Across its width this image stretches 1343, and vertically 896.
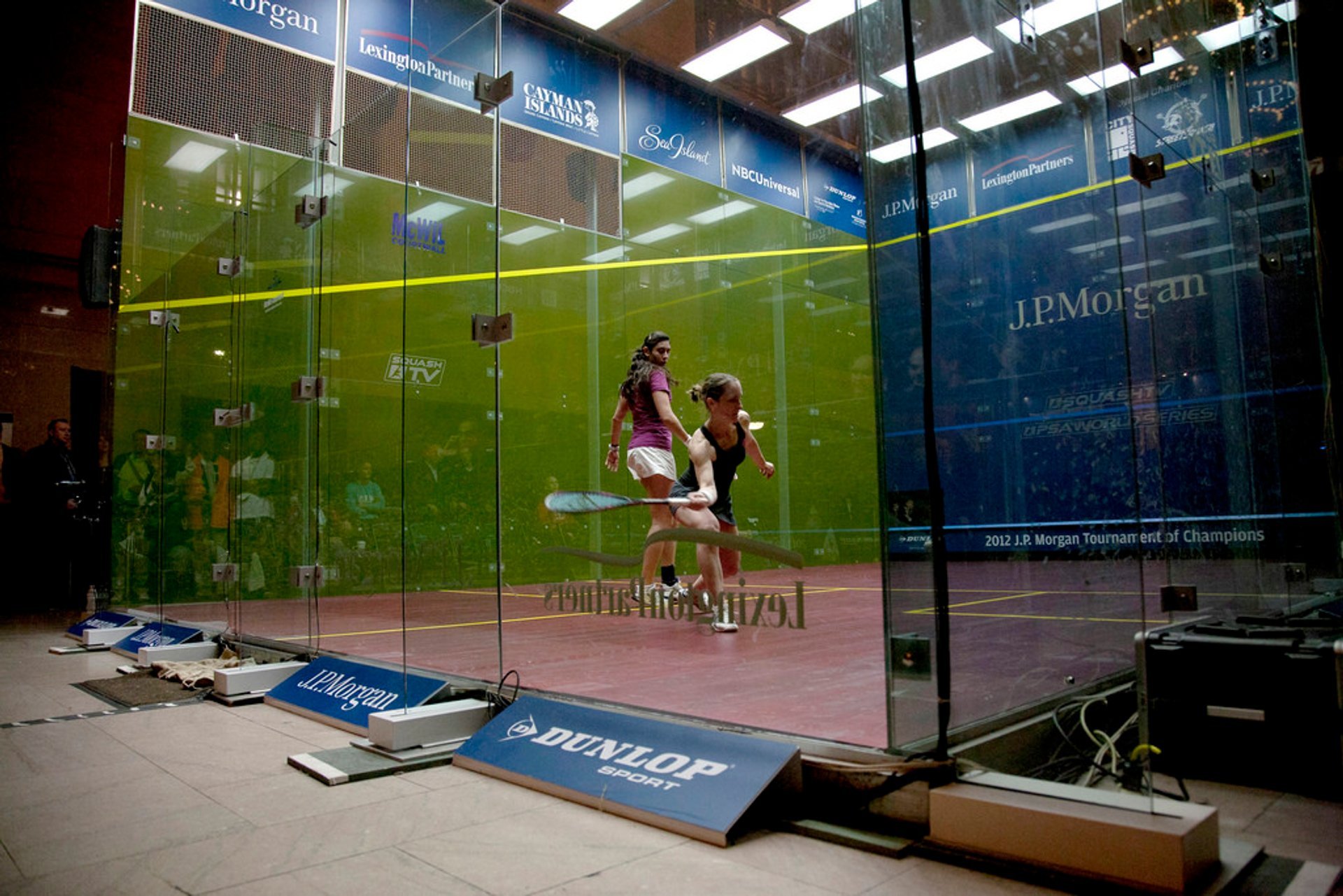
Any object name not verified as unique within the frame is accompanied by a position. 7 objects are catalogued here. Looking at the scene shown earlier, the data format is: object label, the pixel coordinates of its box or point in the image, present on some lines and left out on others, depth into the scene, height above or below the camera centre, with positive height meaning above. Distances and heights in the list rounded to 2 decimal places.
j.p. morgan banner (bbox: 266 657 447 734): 2.57 -0.59
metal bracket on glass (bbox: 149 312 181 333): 5.09 +1.22
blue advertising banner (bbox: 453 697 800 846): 1.67 -0.58
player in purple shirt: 4.36 +0.40
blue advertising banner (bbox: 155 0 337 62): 5.93 +3.60
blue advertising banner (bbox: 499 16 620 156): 7.28 +3.78
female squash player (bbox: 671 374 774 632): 3.83 +0.13
